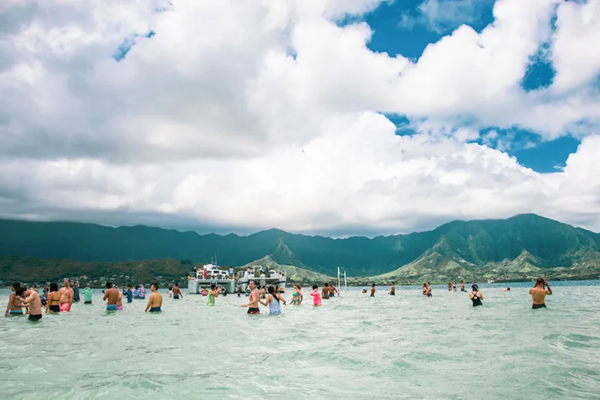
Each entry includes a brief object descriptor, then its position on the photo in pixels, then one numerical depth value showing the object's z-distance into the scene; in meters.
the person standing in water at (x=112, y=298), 28.08
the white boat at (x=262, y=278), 85.15
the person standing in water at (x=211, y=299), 40.47
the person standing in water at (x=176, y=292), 52.68
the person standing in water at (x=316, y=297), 33.72
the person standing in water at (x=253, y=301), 24.77
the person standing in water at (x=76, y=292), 41.64
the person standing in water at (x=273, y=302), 23.62
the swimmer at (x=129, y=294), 42.24
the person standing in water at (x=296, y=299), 35.31
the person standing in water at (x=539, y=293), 24.01
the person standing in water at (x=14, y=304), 22.92
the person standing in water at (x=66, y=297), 27.61
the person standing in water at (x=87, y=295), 39.89
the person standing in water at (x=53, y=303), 24.48
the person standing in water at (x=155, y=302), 26.56
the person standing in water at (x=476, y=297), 31.33
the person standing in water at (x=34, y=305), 20.50
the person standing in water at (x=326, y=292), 44.66
